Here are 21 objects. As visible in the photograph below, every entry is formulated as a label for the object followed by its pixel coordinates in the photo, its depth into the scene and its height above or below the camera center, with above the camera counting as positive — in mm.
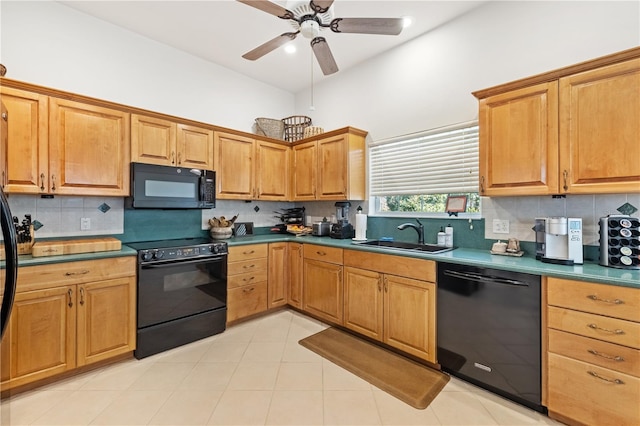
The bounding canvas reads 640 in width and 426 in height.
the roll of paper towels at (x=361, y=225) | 3154 -134
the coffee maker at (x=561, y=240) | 1839 -179
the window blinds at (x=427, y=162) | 2672 +539
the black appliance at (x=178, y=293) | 2443 -752
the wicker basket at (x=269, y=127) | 3918 +1194
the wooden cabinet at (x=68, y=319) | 1914 -795
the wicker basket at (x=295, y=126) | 4000 +1233
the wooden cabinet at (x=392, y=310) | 2273 -857
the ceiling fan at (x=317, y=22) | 1800 +1315
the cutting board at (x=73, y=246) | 2084 -267
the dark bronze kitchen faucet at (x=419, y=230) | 2834 -168
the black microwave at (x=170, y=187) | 2633 +252
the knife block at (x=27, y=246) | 2126 -262
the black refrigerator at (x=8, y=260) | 1223 -223
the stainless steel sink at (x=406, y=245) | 2682 -329
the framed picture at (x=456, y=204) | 2625 +87
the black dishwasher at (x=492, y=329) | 1783 -800
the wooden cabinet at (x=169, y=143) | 2691 +711
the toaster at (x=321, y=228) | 3586 -192
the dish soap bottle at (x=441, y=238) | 2680 -236
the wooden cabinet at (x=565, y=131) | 1702 +560
